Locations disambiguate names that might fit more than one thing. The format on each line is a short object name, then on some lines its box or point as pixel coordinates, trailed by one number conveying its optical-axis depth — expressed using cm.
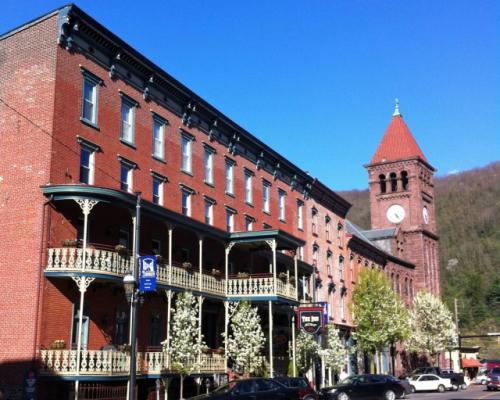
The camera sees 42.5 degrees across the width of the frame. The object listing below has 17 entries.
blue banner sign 2133
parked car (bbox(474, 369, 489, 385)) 6136
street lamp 1931
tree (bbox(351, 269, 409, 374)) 5038
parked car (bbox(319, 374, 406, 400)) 3072
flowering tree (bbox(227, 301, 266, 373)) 3025
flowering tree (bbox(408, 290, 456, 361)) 6731
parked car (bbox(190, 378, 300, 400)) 2175
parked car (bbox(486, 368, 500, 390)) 4705
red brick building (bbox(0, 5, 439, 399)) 2361
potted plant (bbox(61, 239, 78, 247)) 2412
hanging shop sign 3475
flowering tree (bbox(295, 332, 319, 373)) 3631
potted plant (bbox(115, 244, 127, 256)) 2470
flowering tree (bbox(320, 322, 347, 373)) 4041
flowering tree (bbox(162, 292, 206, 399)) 2639
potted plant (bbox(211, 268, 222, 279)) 3228
